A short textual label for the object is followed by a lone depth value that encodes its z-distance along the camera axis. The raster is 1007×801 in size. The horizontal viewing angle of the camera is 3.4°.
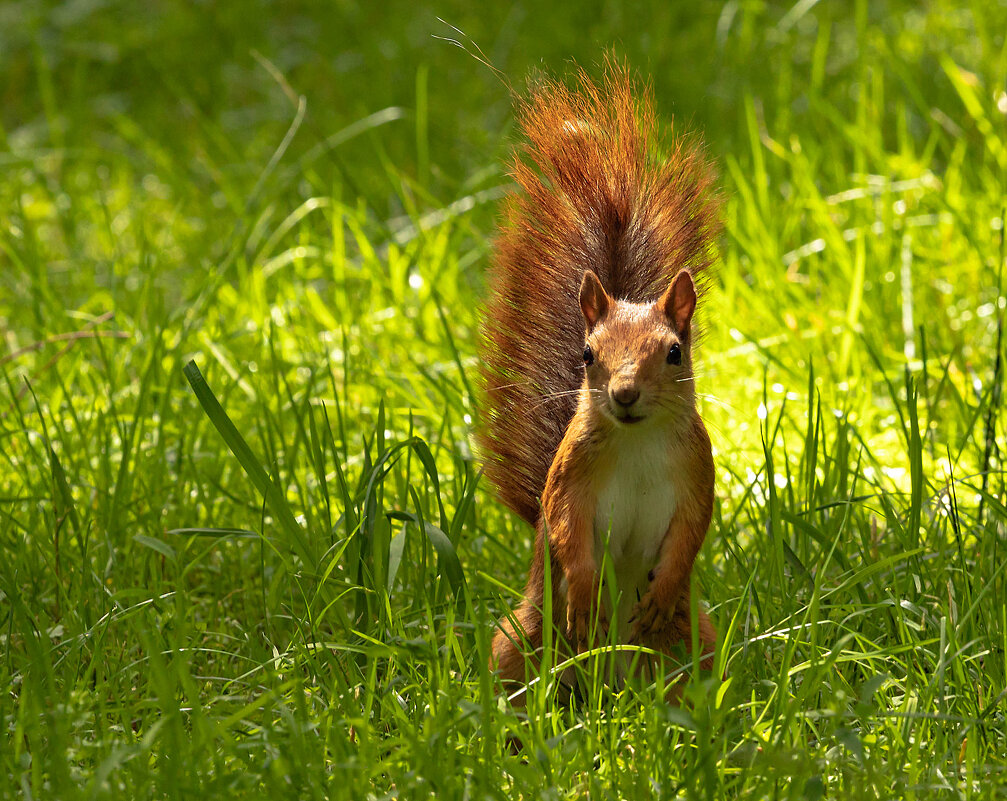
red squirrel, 7.18
